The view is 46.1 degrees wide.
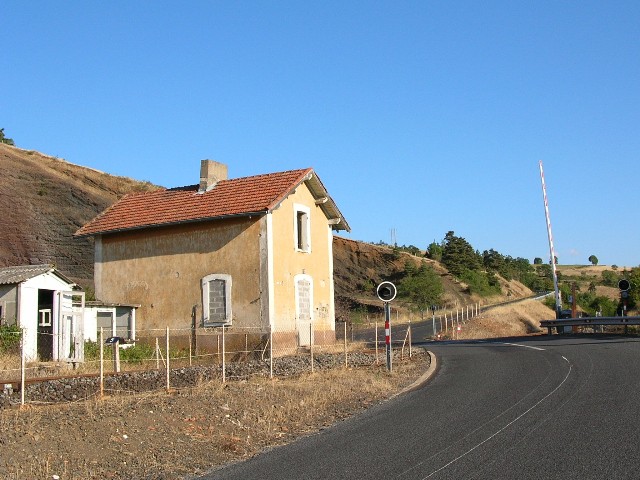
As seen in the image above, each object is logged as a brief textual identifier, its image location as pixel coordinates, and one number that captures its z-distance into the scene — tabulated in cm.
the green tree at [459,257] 9089
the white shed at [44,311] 2394
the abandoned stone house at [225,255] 2691
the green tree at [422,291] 7412
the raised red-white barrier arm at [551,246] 4338
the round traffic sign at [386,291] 2053
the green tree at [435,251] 9894
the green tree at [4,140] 8062
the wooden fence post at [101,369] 1496
